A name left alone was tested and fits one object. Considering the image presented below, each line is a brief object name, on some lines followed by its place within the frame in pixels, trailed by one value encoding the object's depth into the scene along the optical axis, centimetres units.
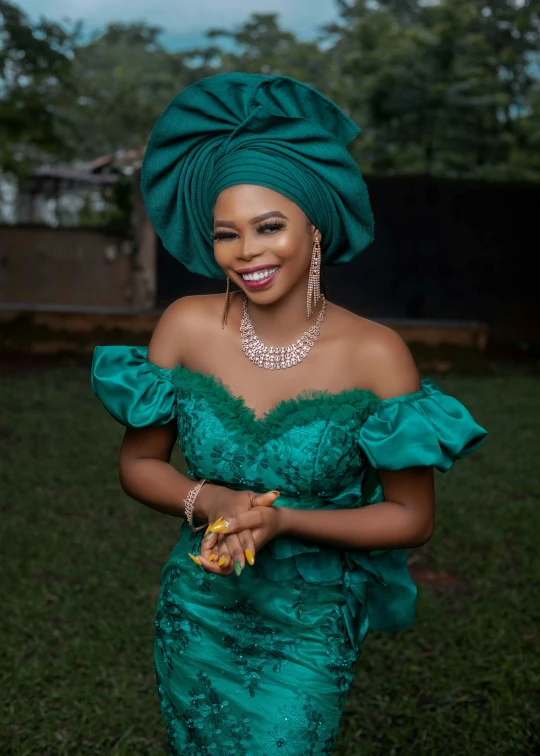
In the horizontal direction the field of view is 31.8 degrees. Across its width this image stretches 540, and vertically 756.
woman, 213
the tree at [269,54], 2903
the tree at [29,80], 979
